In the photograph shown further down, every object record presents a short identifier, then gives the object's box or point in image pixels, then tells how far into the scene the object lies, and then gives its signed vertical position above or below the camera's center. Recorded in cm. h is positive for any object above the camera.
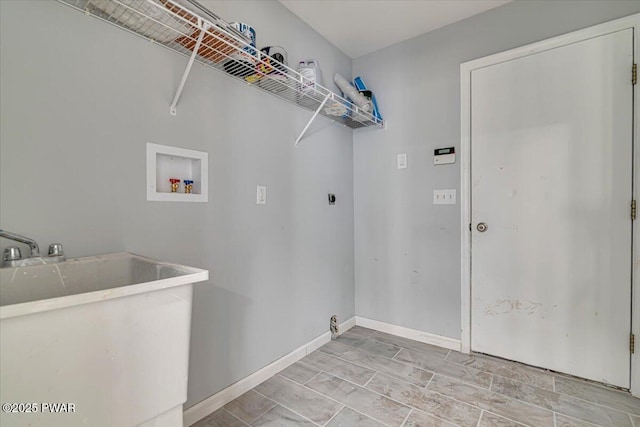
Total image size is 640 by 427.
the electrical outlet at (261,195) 171 +11
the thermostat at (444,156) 211 +43
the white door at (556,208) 160 +2
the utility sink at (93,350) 55 -31
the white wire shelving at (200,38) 103 +76
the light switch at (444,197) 212 +11
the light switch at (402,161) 233 +42
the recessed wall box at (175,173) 124 +19
